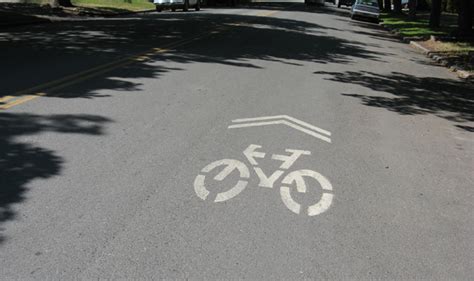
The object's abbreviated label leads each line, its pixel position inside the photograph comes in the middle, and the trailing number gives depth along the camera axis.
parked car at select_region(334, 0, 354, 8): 55.72
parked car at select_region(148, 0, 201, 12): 33.97
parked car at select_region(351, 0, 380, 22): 32.58
